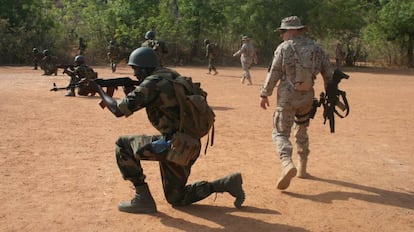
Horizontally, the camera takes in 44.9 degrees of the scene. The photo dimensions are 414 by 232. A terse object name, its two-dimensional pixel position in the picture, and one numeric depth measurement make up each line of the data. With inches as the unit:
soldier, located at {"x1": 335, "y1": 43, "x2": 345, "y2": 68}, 1013.2
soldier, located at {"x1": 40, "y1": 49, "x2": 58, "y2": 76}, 721.2
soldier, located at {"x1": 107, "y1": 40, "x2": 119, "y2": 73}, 831.7
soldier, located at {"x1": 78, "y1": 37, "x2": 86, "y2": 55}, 997.1
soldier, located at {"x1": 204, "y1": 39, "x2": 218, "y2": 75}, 823.0
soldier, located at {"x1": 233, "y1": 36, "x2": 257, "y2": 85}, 682.2
